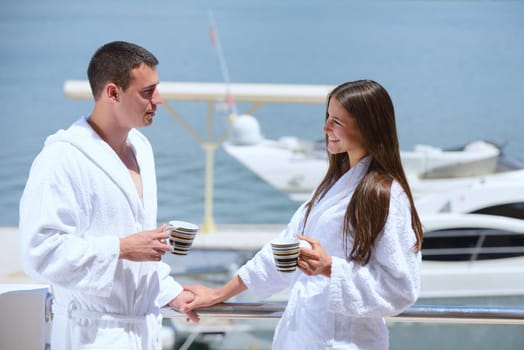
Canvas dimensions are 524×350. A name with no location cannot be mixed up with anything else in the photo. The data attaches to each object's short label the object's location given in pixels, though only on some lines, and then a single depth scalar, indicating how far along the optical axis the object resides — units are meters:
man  3.51
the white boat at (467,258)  20.41
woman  3.53
